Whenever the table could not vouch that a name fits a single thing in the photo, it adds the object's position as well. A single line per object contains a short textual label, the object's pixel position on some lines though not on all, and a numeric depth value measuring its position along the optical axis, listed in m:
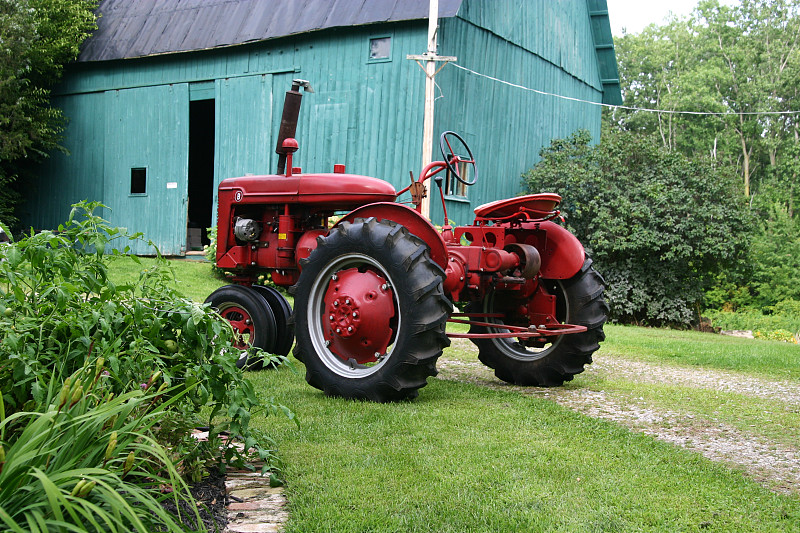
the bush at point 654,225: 15.73
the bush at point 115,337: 2.80
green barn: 14.25
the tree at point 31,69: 16.39
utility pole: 12.94
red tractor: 4.86
